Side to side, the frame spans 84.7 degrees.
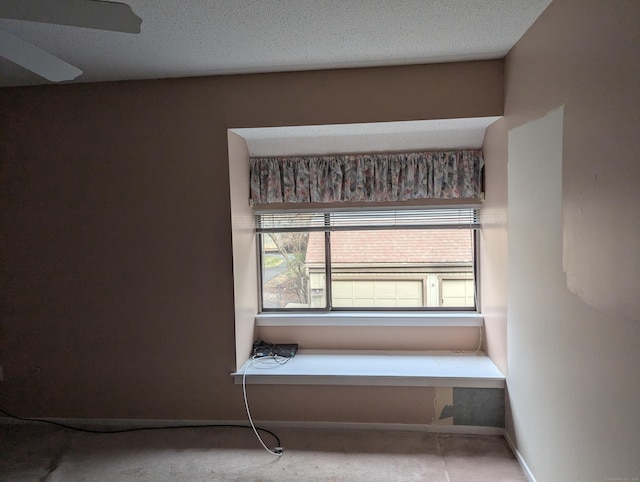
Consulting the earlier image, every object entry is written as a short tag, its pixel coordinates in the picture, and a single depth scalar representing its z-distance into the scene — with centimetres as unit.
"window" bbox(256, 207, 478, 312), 275
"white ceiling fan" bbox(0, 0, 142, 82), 107
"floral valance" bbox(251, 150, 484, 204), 260
